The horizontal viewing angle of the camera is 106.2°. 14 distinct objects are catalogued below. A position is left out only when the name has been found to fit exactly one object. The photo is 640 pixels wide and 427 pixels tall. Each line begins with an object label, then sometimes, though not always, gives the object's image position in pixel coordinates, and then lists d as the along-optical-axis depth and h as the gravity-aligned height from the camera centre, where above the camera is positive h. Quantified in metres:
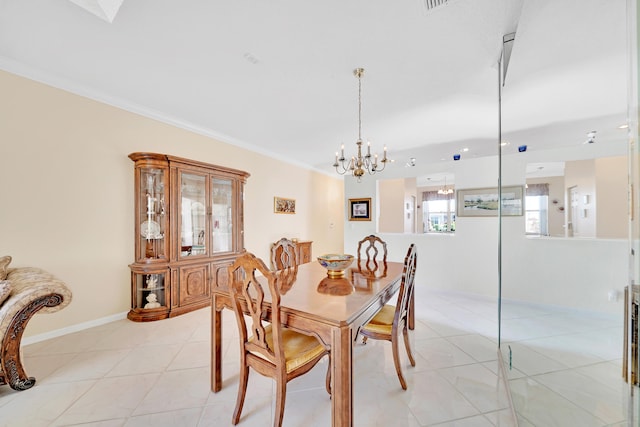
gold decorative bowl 2.05 -0.43
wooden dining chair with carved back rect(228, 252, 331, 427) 1.27 -0.79
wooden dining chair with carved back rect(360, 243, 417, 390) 1.69 -0.82
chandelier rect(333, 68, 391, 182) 2.22 +0.57
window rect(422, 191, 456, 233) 7.57 +0.07
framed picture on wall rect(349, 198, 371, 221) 5.00 +0.09
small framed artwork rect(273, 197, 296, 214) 5.03 +0.18
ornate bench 1.60 -0.67
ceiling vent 1.48 +1.31
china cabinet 2.89 -0.31
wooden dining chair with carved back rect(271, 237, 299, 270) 2.63 -0.45
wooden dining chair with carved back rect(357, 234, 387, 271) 2.54 -0.57
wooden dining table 1.14 -0.56
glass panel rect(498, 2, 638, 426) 1.02 -0.33
